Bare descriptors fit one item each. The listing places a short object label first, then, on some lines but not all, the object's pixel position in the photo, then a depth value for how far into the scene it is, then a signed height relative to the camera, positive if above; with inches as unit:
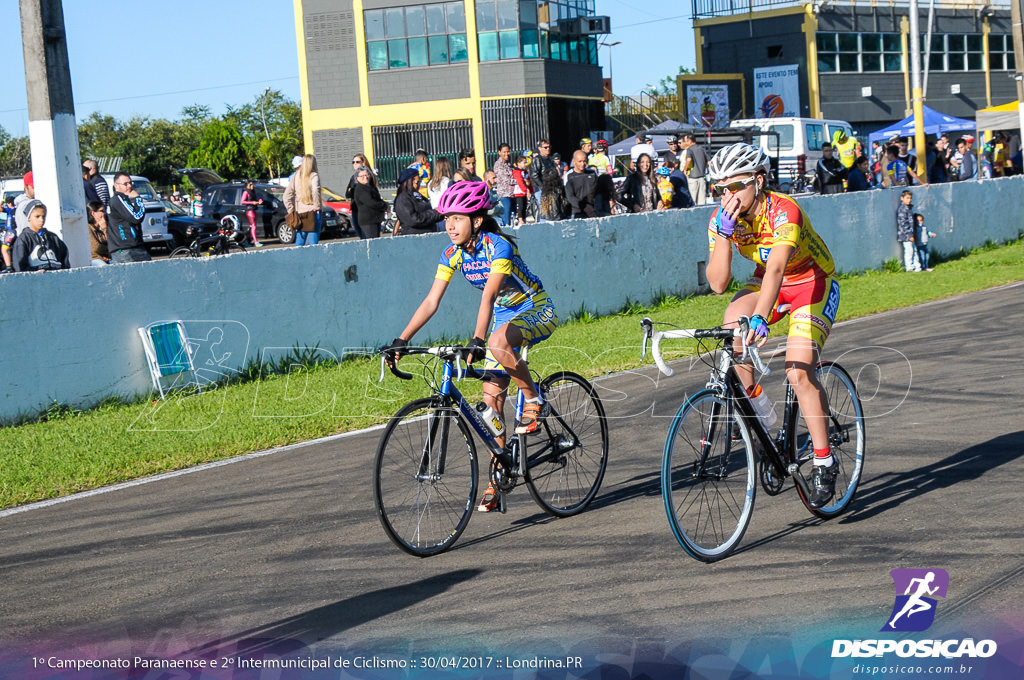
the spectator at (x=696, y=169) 863.7 +27.3
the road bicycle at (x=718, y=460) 217.6 -49.4
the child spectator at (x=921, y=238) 832.3 -33.0
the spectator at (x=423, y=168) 679.7 +32.6
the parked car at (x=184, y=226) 1183.6 +12.8
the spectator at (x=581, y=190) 743.7 +15.3
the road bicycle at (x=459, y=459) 237.1 -52.0
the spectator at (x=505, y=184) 826.2 +24.5
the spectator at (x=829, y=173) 922.7 +19.2
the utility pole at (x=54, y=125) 477.7 +50.7
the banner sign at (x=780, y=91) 2187.5 +207.3
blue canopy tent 1627.3 +93.0
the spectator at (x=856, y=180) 936.9 +12.7
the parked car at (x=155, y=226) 1152.2 +14.5
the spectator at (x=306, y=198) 612.1 +17.6
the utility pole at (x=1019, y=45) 1175.0 +141.8
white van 1275.8 +63.0
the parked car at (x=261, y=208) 1251.2 +29.3
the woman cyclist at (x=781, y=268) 231.6 -13.8
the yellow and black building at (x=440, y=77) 1715.1 +217.4
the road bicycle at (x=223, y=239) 670.6 -1.7
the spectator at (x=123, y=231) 570.3 +5.7
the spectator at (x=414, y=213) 624.4 +5.7
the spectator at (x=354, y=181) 659.4 +26.6
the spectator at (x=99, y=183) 610.9 +32.4
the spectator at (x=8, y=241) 504.7 +4.7
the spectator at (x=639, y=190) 786.8 +13.7
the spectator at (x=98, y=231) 583.5 +6.7
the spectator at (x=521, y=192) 844.0 +18.4
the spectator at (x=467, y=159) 738.8 +39.9
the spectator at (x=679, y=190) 801.6 +11.9
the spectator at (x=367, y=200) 653.9 +15.2
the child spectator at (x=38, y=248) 470.6 +0.2
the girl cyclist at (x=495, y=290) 253.4 -15.9
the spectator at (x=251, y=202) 1223.2 +34.5
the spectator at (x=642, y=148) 1186.6 +62.6
